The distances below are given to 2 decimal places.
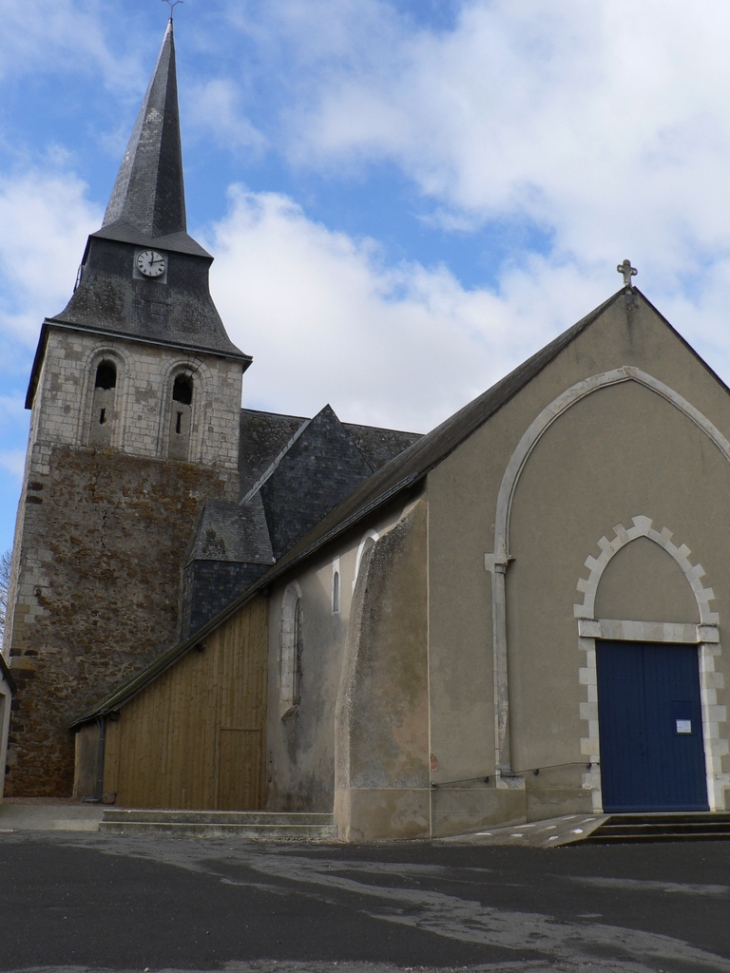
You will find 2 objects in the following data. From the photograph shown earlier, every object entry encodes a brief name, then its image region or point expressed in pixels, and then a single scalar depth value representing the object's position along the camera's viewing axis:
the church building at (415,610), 12.95
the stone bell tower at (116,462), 21.83
